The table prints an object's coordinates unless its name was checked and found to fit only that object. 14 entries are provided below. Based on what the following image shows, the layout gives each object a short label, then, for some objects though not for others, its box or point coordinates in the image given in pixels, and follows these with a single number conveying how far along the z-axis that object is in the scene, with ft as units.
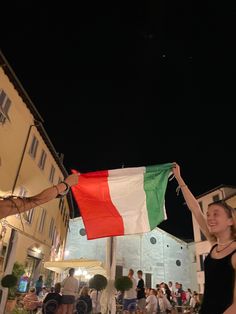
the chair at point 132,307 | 36.96
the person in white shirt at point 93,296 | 42.74
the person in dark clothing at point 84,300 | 32.07
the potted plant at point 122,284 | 23.54
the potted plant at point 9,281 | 20.42
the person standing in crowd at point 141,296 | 40.40
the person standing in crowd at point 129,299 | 37.18
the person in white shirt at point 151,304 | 43.45
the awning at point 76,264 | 56.24
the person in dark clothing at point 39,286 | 53.65
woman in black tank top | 6.38
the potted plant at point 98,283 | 22.45
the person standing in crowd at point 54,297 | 31.91
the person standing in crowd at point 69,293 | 32.68
